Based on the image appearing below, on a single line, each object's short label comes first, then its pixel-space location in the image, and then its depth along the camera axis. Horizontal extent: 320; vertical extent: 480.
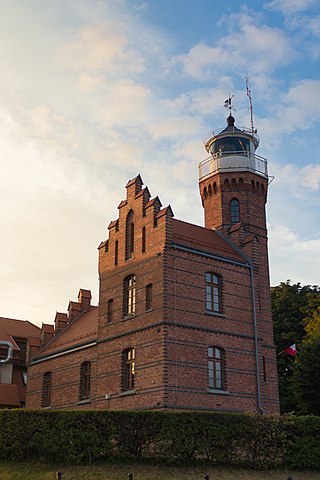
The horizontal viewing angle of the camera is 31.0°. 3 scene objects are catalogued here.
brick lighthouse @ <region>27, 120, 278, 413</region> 25.19
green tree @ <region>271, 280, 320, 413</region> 44.84
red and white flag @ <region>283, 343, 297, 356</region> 30.90
